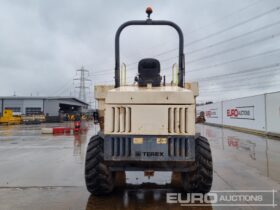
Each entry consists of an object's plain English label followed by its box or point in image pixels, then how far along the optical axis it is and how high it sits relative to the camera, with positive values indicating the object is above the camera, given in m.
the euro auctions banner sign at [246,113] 13.75 +0.07
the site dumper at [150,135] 3.44 -0.37
